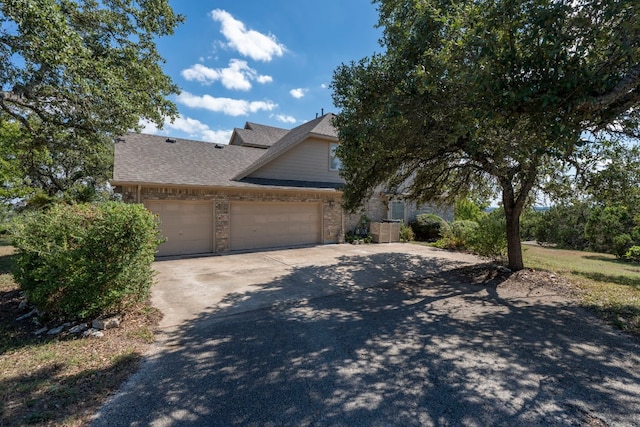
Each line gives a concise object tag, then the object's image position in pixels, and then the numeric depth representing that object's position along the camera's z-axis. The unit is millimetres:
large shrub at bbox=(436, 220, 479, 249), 13601
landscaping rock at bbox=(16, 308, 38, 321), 5439
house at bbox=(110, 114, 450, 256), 11086
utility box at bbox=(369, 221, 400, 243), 16016
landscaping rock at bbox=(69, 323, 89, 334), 4715
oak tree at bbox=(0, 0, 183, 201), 5582
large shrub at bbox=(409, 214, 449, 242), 17438
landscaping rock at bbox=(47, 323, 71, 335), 4750
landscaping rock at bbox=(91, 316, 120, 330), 4828
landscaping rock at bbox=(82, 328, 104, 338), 4609
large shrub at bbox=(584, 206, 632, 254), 15430
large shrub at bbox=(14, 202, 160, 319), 4812
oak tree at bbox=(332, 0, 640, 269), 3941
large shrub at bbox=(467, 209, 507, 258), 10422
